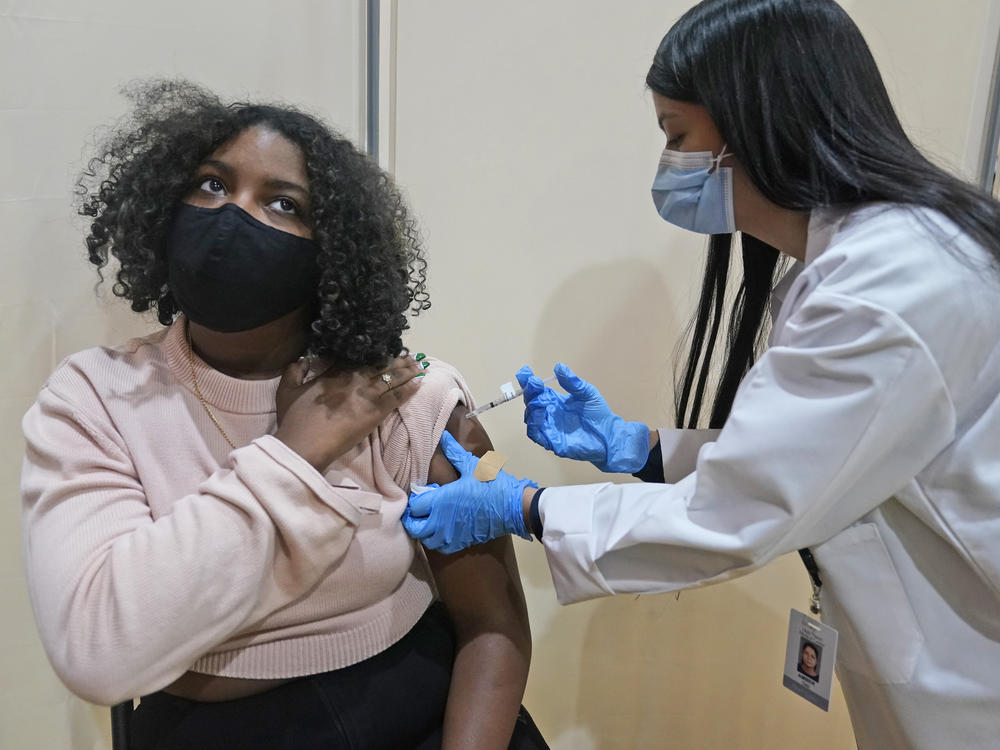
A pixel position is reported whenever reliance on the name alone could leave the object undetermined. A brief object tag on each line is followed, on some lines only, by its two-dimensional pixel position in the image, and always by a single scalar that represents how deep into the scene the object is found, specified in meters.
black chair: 1.45
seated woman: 1.12
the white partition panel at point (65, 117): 1.52
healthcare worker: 1.08
